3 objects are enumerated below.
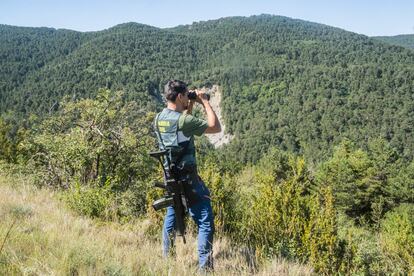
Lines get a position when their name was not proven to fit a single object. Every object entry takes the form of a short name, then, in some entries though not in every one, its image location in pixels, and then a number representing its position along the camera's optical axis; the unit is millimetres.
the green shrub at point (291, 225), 4148
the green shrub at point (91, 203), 4676
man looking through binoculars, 3428
